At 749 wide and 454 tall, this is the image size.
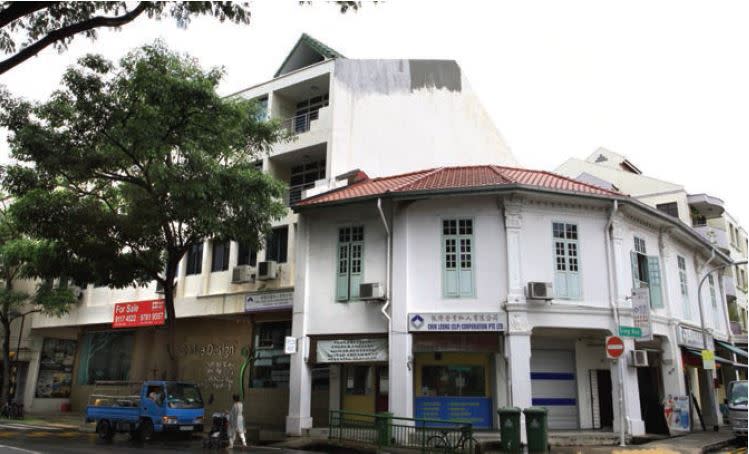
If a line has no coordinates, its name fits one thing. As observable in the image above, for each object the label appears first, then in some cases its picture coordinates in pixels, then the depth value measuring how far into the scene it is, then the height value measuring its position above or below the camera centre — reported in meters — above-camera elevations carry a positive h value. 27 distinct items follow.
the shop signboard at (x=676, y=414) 18.98 -0.52
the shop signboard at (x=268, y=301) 21.77 +3.12
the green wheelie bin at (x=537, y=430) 14.73 -0.82
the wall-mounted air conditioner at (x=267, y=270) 22.91 +4.33
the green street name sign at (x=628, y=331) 16.30 +1.66
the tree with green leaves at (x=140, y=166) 17.28 +6.38
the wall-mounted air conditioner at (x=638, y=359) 17.62 +1.03
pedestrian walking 17.19 -0.85
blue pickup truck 18.03 -0.67
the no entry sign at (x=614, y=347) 15.28 +1.17
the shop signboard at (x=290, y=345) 18.75 +1.34
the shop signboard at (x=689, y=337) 20.42 +1.99
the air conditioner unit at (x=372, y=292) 17.92 +2.82
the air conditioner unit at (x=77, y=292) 30.23 +4.52
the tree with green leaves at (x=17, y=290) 24.63 +4.27
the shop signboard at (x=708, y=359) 20.05 +1.20
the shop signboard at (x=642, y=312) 16.70 +2.24
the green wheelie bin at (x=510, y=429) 14.80 -0.82
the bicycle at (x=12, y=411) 27.70 -1.09
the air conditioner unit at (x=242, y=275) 23.48 +4.26
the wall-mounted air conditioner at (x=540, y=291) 16.84 +2.74
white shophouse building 17.47 +2.76
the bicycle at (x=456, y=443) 13.73 -1.11
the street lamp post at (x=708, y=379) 22.44 +0.65
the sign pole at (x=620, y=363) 15.31 +0.90
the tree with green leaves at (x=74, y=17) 9.05 +5.83
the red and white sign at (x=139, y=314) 26.06 +3.13
